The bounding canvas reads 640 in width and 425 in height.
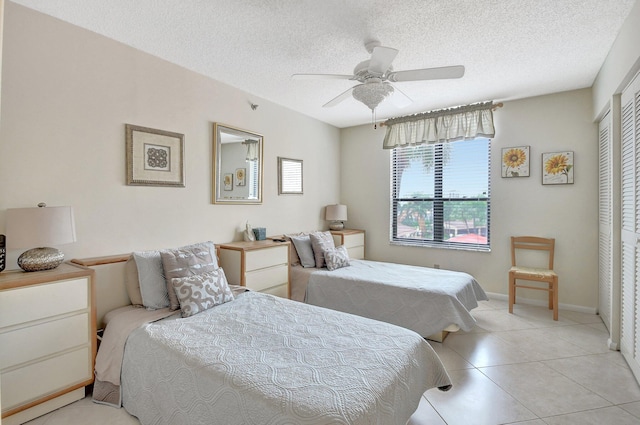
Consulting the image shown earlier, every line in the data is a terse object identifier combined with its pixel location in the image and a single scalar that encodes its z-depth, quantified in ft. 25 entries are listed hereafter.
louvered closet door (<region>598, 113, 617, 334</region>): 10.48
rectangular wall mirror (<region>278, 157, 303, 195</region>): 14.17
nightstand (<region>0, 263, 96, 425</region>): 6.12
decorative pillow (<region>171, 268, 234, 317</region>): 7.75
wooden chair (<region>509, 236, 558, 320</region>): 11.56
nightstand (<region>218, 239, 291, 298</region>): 10.56
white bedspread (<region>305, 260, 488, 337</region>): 9.66
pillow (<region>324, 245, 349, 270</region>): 12.66
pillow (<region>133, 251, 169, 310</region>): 8.04
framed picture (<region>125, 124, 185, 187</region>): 9.10
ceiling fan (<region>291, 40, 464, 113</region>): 7.70
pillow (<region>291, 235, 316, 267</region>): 13.04
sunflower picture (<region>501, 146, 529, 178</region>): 13.19
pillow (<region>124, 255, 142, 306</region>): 8.21
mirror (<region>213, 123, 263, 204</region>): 11.45
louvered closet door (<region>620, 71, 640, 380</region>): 7.70
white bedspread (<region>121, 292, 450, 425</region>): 4.66
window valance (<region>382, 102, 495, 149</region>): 13.48
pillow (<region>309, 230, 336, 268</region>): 12.98
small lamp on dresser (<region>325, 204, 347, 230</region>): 16.42
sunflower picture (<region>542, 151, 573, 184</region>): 12.40
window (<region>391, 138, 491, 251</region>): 14.42
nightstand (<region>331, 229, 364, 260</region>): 15.79
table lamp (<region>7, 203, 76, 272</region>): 6.59
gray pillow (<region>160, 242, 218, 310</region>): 8.12
